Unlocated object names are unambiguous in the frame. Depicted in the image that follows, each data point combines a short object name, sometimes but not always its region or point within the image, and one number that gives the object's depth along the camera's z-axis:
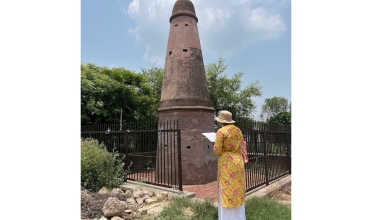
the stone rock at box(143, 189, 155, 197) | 5.41
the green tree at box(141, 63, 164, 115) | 16.72
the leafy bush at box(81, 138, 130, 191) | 5.91
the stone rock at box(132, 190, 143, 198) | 5.31
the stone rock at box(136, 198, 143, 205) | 5.00
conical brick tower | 7.56
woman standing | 3.48
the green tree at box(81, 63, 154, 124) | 11.71
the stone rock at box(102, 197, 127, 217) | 4.30
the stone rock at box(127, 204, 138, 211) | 4.67
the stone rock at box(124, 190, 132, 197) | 5.49
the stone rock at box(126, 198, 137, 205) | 4.95
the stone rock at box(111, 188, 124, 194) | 5.68
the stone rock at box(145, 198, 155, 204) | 4.98
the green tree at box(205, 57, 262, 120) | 16.58
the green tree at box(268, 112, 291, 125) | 23.27
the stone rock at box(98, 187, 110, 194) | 5.57
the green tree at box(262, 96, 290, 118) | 26.67
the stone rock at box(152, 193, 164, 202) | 5.15
